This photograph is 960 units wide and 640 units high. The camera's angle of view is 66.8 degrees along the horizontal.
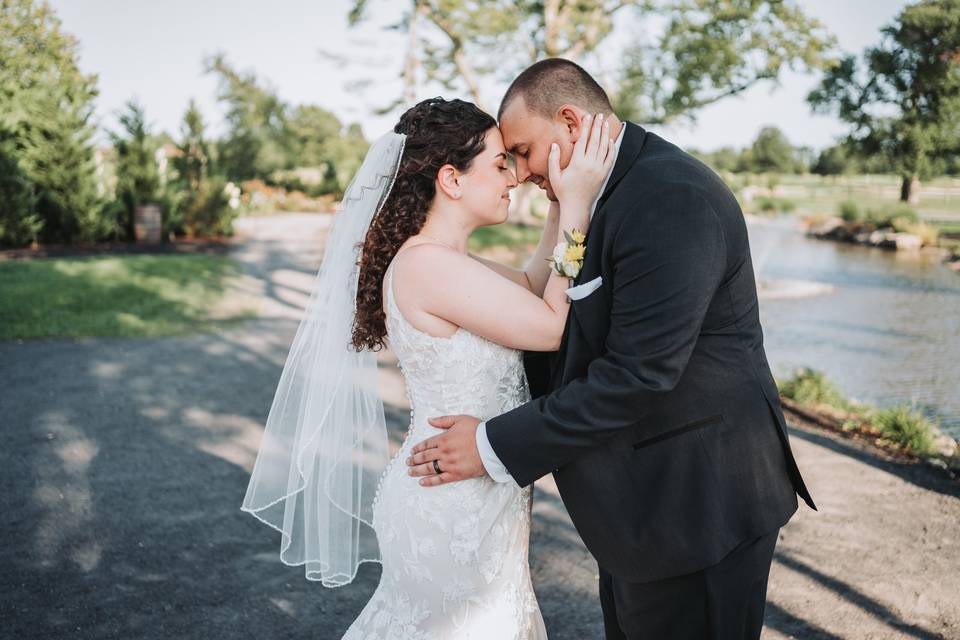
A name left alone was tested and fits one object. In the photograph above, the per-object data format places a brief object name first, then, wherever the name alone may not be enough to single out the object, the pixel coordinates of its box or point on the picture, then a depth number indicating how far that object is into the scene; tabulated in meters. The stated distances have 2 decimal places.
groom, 2.01
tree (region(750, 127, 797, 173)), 82.88
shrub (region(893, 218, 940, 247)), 26.48
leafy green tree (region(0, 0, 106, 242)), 17.62
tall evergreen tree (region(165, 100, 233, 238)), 21.70
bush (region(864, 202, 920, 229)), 29.70
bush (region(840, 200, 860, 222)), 32.59
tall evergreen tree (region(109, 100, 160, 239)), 19.39
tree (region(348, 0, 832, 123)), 22.27
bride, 2.42
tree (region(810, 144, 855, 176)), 67.38
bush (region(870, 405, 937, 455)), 6.06
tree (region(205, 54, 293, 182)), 43.19
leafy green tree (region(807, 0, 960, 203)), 23.56
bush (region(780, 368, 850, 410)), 7.45
